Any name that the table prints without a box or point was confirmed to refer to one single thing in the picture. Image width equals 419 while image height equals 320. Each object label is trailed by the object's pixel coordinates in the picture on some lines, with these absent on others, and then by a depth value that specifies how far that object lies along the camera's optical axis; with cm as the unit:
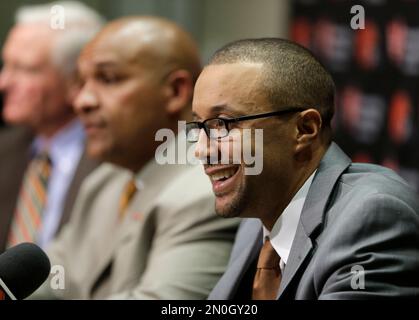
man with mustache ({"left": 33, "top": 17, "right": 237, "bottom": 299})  439
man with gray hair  645
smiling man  319
